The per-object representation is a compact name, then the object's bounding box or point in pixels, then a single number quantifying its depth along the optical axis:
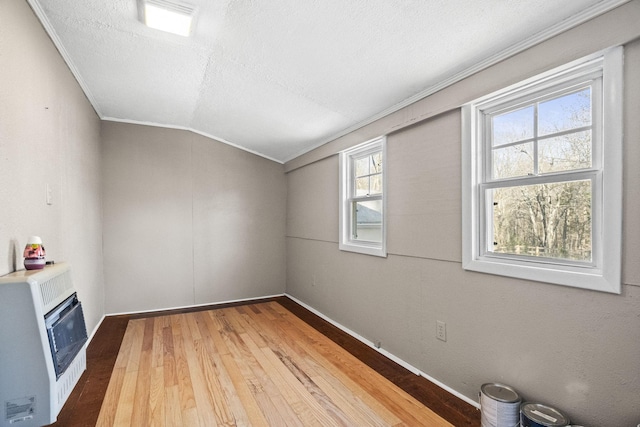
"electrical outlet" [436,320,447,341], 2.24
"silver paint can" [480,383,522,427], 1.63
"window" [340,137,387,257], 3.11
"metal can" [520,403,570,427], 1.48
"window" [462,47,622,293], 1.43
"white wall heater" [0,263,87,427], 1.42
